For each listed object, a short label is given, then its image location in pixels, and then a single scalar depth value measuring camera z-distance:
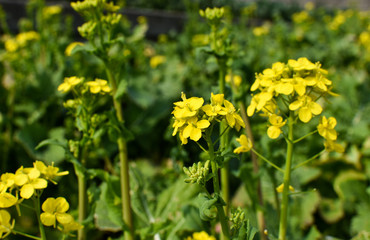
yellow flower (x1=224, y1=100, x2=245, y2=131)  0.42
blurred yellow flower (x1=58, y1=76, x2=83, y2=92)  0.49
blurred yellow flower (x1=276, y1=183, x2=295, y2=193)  0.48
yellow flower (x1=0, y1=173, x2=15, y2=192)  0.42
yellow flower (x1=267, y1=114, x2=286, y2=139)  0.45
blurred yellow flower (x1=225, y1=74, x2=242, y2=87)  0.61
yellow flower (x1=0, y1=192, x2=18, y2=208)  0.42
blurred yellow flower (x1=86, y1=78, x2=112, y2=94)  0.49
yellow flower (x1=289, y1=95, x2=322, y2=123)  0.44
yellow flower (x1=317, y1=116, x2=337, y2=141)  0.45
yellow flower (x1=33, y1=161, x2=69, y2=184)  0.45
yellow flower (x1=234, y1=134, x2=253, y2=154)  0.45
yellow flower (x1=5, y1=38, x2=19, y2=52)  0.88
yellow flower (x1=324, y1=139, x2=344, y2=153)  0.46
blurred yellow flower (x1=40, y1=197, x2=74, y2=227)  0.43
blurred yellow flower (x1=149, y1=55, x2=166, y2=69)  1.17
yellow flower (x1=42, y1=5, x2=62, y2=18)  1.01
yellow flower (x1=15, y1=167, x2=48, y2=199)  0.43
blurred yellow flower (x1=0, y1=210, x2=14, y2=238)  0.42
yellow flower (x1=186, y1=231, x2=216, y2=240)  0.49
